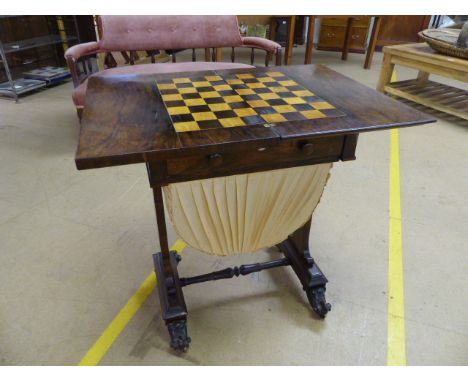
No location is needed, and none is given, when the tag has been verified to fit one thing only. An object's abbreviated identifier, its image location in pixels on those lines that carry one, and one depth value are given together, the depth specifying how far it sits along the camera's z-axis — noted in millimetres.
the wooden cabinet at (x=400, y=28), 5637
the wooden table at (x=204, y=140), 938
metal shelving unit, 3665
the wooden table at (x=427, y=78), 3006
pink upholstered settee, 2631
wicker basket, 2950
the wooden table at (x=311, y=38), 4477
